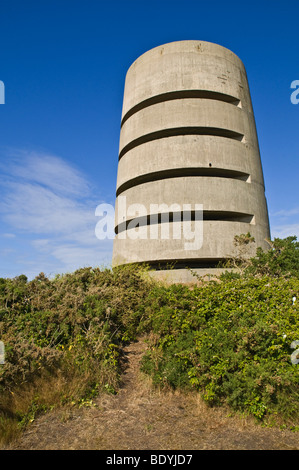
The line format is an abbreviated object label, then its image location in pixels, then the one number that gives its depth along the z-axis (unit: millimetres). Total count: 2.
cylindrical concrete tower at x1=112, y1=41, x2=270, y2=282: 17203
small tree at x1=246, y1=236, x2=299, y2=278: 11164
